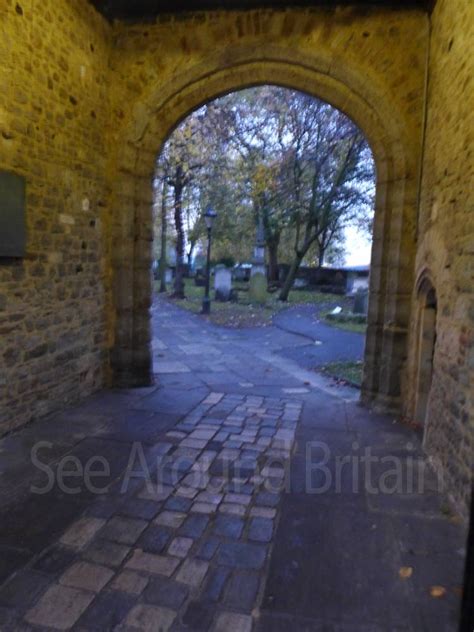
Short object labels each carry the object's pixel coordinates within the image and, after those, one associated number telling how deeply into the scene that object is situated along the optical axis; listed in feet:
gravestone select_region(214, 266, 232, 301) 60.59
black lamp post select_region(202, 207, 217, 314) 47.75
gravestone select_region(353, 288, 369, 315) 47.11
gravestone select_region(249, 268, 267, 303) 57.82
